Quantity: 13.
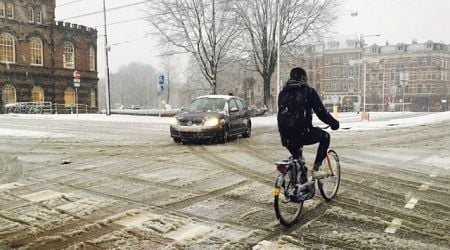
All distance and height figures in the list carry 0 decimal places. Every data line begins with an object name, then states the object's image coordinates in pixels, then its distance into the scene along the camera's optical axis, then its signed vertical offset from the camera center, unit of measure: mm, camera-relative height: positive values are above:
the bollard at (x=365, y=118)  25869 -1116
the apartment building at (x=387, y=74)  95812 +6152
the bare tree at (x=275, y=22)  36062 +6761
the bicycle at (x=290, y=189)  5035 -1088
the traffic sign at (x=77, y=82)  31672 +1549
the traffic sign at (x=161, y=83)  27625 +1234
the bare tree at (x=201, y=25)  35438 +6410
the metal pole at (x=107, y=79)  33962 +1869
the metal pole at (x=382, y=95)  96931 +1006
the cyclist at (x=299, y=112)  5328 -143
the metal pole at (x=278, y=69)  30666 +2305
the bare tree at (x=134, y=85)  116125 +4799
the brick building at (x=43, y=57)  45125 +5292
